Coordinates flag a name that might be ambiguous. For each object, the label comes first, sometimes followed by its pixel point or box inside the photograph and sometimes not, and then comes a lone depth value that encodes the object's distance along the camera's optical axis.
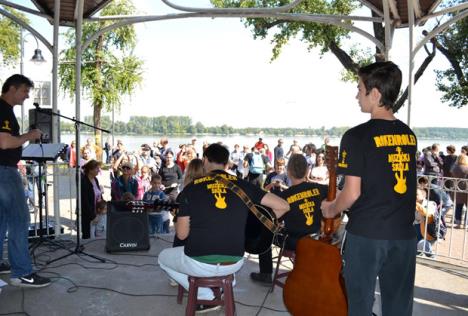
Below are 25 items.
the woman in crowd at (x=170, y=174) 9.51
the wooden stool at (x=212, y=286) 3.27
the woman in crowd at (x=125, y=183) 8.13
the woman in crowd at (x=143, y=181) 8.48
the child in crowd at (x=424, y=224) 5.93
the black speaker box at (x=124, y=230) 5.64
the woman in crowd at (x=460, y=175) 9.75
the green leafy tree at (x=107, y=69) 24.69
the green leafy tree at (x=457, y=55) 17.72
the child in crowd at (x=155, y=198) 7.19
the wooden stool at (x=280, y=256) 4.23
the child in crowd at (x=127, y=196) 7.25
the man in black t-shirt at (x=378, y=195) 2.36
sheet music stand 5.00
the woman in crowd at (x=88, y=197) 6.69
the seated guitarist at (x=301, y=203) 4.16
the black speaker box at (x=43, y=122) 5.71
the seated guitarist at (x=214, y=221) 3.13
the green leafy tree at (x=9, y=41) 27.23
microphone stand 5.28
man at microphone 4.05
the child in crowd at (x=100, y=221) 7.10
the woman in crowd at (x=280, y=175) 8.07
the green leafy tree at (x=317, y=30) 18.17
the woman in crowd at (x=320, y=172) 7.94
